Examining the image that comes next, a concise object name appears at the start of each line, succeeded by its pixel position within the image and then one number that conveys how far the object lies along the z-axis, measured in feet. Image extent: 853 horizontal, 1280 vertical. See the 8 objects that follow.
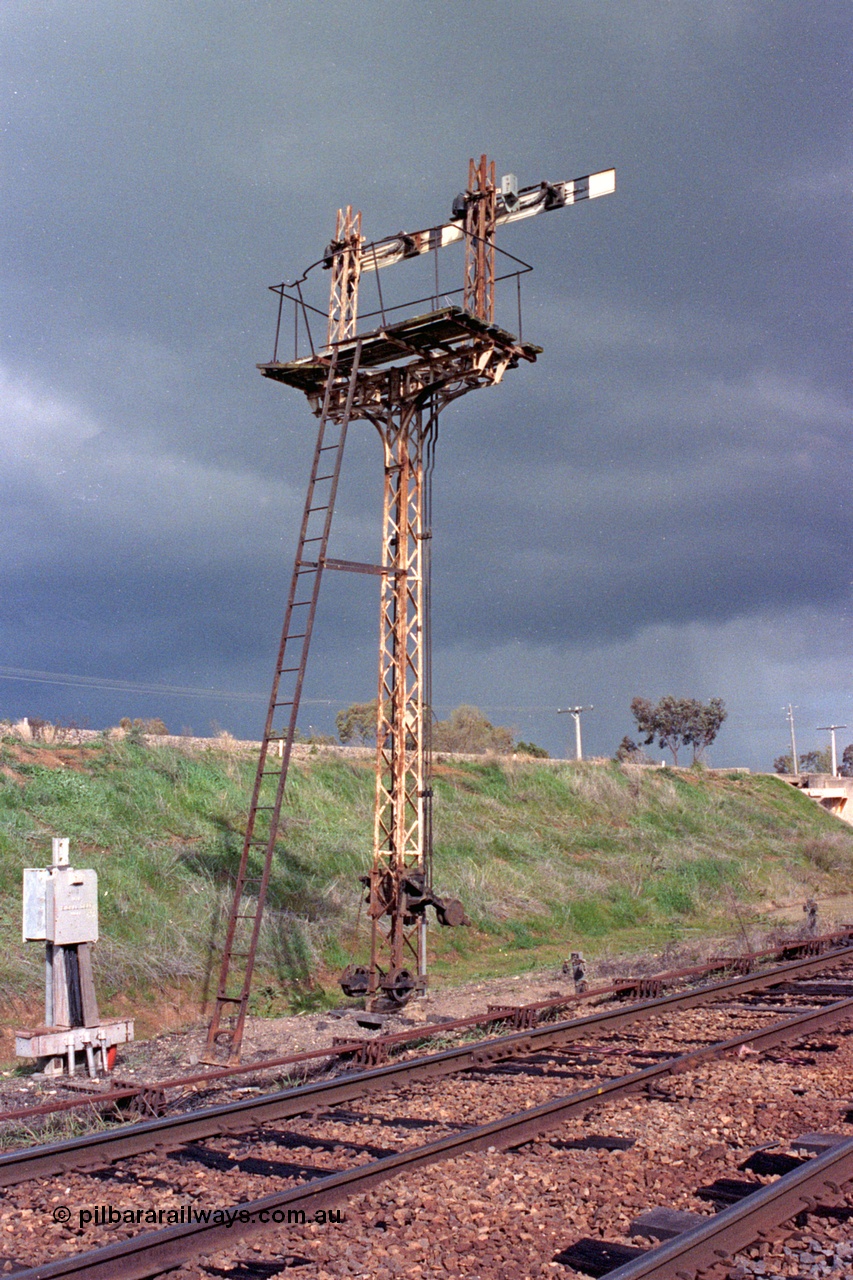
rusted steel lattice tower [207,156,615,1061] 47.37
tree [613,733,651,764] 242.17
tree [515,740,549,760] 189.16
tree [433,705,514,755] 176.04
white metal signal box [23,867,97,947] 37.63
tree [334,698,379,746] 193.06
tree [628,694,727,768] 297.94
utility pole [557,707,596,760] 269.23
